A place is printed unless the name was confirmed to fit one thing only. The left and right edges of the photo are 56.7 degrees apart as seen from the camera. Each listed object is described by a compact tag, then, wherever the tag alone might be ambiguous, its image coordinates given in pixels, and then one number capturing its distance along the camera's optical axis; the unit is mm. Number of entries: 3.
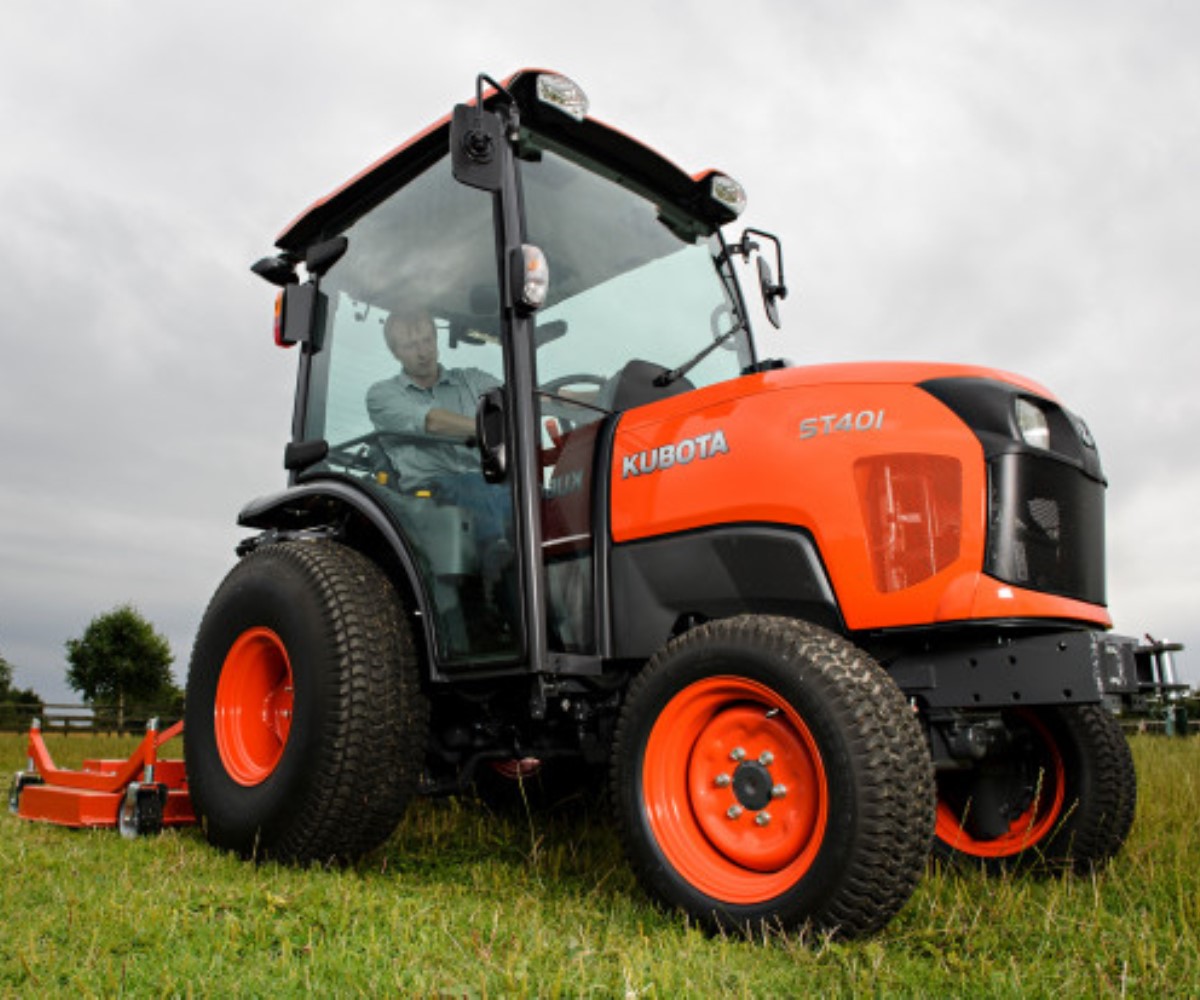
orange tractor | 2785
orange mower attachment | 4289
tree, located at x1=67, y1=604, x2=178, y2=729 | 47594
